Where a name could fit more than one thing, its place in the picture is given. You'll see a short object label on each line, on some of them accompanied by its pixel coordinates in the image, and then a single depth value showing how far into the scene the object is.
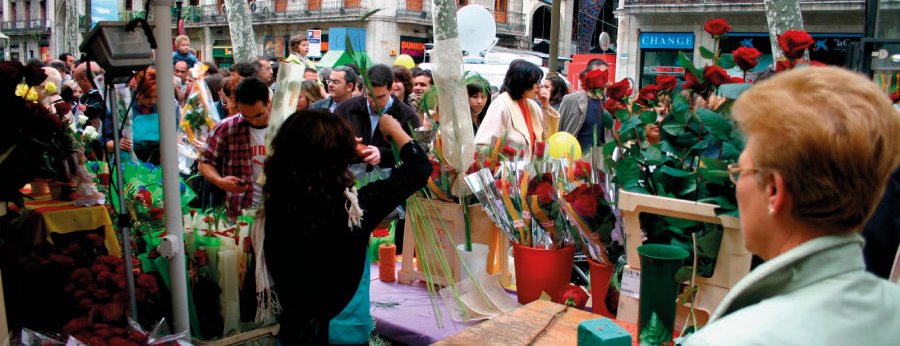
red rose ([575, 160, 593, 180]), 2.52
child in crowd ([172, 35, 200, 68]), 7.89
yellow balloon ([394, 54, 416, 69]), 7.97
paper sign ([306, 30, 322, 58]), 17.05
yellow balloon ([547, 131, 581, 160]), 3.20
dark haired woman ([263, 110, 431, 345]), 1.99
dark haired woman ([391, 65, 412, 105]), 4.89
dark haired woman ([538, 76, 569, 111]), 5.81
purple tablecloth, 2.69
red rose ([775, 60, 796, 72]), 2.10
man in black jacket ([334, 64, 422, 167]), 3.82
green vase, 1.77
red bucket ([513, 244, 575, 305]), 2.68
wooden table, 1.80
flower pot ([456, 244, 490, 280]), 2.88
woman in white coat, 3.99
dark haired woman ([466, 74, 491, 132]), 4.52
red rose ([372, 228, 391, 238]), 3.65
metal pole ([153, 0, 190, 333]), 2.16
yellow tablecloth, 2.77
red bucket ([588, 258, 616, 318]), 2.49
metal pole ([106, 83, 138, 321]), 2.20
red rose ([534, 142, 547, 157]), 2.85
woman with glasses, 0.81
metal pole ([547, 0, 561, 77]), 7.90
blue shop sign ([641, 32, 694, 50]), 18.14
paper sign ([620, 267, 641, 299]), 2.21
